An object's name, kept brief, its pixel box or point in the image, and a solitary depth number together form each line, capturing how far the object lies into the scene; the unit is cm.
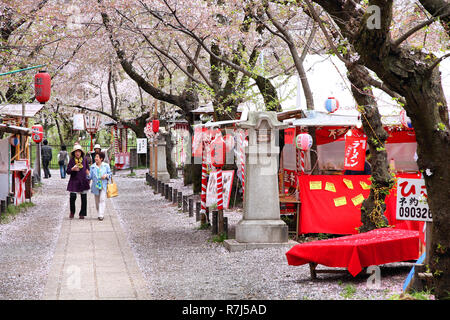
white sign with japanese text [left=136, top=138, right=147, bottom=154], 3650
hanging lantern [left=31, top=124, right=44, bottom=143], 2900
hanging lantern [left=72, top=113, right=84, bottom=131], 3434
